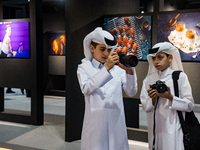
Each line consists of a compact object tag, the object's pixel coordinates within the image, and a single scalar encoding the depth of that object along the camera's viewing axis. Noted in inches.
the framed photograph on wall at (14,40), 178.0
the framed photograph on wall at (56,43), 276.9
